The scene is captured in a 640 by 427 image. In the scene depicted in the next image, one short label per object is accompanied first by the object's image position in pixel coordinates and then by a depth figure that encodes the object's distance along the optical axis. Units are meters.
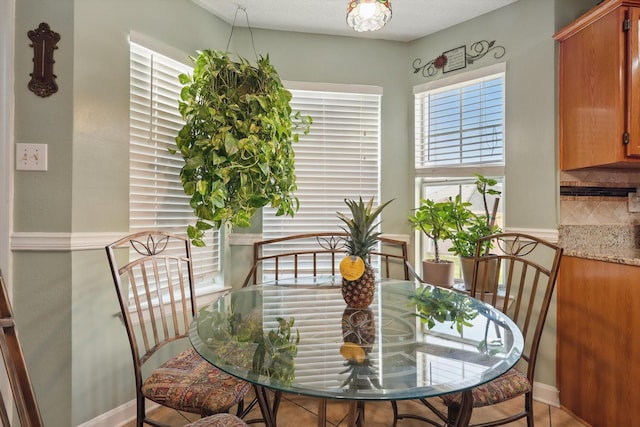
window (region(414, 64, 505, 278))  2.58
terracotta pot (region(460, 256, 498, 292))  2.38
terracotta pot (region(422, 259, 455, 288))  2.58
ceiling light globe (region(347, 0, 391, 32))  1.58
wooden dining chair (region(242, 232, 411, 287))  2.76
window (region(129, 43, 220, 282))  2.16
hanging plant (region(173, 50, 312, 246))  2.00
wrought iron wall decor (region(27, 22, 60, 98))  1.80
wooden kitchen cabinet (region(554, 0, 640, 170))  1.88
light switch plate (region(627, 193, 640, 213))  2.39
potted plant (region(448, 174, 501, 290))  2.40
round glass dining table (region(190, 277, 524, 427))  0.91
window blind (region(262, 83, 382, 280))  2.85
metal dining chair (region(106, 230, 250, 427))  1.39
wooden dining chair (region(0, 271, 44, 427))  0.79
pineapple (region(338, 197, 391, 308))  1.42
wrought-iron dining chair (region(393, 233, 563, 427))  1.44
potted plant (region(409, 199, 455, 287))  2.50
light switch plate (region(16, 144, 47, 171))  1.79
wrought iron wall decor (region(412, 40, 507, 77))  2.54
